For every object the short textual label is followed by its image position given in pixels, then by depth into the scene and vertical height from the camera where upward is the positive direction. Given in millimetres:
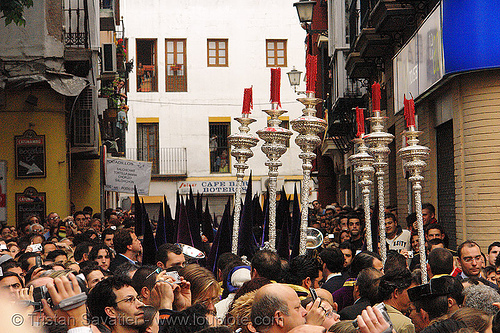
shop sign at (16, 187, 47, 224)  15375 -430
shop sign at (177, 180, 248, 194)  34812 -309
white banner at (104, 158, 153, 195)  18312 +163
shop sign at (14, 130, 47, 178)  15375 +560
